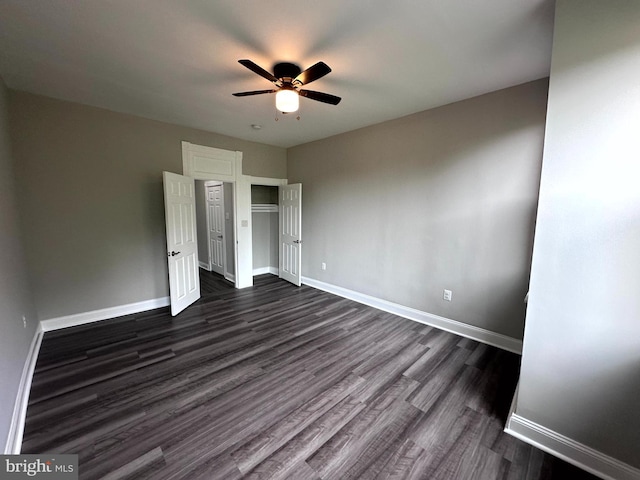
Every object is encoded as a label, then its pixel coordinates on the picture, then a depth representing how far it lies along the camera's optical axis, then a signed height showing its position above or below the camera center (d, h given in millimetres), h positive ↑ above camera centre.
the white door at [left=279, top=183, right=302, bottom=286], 4891 -362
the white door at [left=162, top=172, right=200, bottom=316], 3490 -402
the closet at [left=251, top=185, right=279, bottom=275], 5629 -310
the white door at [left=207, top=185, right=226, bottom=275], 5469 -296
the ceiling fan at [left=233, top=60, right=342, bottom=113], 2184 +1110
